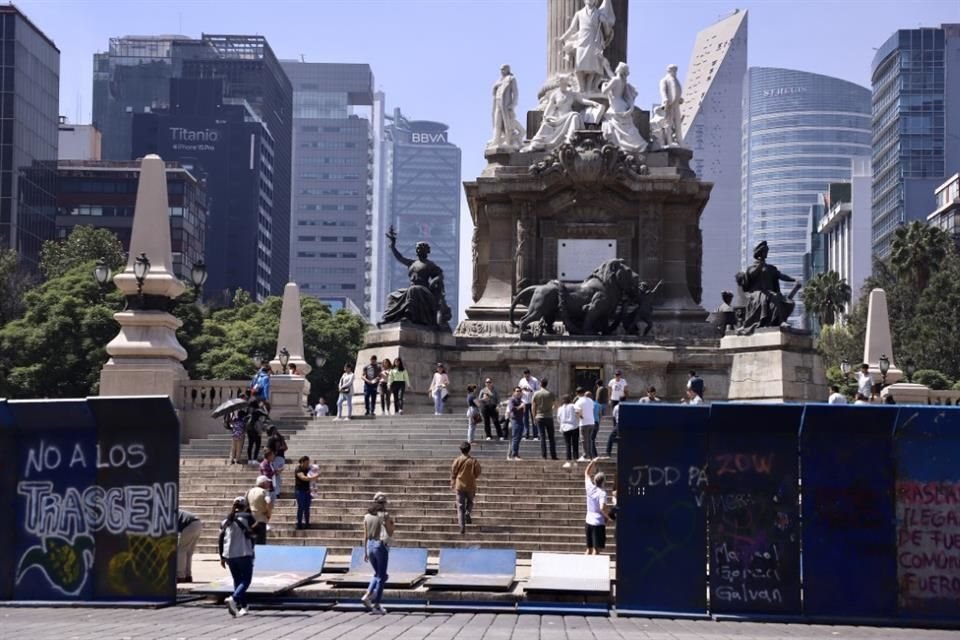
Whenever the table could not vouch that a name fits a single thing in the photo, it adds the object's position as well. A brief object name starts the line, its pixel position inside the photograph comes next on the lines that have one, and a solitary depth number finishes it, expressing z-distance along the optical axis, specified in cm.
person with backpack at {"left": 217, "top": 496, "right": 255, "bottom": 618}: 1984
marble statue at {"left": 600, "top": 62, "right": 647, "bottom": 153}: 4884
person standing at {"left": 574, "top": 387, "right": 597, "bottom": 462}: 3092
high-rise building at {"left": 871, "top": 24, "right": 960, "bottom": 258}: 14875
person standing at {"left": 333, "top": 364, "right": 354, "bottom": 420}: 4078
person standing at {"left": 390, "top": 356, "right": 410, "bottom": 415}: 4006
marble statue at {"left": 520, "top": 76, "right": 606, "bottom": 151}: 4925
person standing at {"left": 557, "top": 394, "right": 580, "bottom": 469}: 3111
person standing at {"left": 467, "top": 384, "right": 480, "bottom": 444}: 3341
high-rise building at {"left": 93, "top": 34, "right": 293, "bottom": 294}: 18862
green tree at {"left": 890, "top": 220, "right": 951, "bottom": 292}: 9006
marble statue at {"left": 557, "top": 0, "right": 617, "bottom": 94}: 5028
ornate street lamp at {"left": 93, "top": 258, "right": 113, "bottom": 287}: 3741
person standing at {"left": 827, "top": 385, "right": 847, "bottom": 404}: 3543
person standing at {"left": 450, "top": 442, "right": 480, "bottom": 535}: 2716
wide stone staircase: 2775
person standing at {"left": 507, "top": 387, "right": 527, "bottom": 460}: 3169
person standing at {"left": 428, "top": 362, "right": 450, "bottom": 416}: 3931
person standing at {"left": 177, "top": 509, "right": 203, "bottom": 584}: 2258
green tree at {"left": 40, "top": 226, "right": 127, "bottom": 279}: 8506
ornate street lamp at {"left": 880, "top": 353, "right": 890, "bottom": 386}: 4612
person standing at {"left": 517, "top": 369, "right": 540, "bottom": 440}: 3466
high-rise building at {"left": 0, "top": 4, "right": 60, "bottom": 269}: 11675
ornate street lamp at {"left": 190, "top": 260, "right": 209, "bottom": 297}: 3811
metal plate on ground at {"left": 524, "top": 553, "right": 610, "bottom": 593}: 2098
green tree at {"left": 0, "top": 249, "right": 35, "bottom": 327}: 7719
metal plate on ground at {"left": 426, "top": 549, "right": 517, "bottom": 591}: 2178
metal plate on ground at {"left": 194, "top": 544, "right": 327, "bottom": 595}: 2198
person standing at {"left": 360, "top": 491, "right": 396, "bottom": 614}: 2034
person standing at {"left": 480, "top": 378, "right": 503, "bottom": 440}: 3466
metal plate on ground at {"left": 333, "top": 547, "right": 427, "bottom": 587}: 2194
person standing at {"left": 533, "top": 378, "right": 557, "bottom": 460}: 3180
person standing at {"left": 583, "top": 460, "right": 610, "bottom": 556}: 2506
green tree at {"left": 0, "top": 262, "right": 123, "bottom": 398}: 6219
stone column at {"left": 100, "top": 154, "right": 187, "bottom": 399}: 3691
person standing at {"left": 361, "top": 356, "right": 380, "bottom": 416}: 4041
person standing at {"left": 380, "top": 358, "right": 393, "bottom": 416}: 4088
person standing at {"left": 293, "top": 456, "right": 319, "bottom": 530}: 2750
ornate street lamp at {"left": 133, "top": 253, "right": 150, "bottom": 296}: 3706
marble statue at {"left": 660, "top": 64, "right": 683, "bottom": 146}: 5006
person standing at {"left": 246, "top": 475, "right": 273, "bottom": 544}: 2445
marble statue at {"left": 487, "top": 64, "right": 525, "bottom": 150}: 4994
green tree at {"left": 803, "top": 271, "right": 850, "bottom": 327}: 11362
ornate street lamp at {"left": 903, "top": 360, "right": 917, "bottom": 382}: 7675
